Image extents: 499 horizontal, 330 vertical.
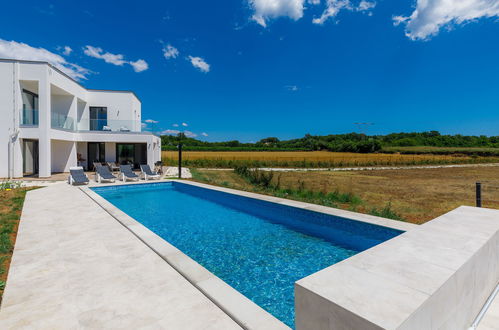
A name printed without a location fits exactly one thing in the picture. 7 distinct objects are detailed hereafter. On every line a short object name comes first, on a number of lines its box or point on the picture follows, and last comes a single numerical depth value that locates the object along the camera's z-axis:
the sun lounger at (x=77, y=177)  11.22
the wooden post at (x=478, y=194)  5.45
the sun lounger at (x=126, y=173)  12.95
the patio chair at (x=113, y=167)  15.77
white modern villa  13.09
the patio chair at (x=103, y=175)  12.00
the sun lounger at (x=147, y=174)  13.52
